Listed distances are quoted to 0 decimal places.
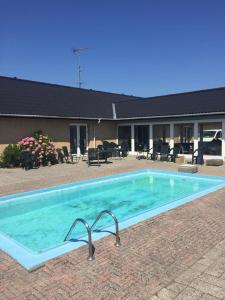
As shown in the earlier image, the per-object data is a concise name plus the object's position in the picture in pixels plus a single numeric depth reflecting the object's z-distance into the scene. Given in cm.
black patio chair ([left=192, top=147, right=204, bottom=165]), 1591
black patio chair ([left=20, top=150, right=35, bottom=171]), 1497
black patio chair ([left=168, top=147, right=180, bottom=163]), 1700
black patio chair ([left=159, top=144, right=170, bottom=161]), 1741
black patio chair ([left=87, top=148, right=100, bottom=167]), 1638
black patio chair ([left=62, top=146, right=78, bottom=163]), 1717
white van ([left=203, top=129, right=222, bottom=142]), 1644
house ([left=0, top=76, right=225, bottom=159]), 1622
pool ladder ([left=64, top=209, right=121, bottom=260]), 469
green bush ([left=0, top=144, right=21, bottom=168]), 1524
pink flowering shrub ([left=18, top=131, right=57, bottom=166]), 1583
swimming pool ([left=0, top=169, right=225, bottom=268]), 608
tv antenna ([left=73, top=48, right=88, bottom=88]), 2890
